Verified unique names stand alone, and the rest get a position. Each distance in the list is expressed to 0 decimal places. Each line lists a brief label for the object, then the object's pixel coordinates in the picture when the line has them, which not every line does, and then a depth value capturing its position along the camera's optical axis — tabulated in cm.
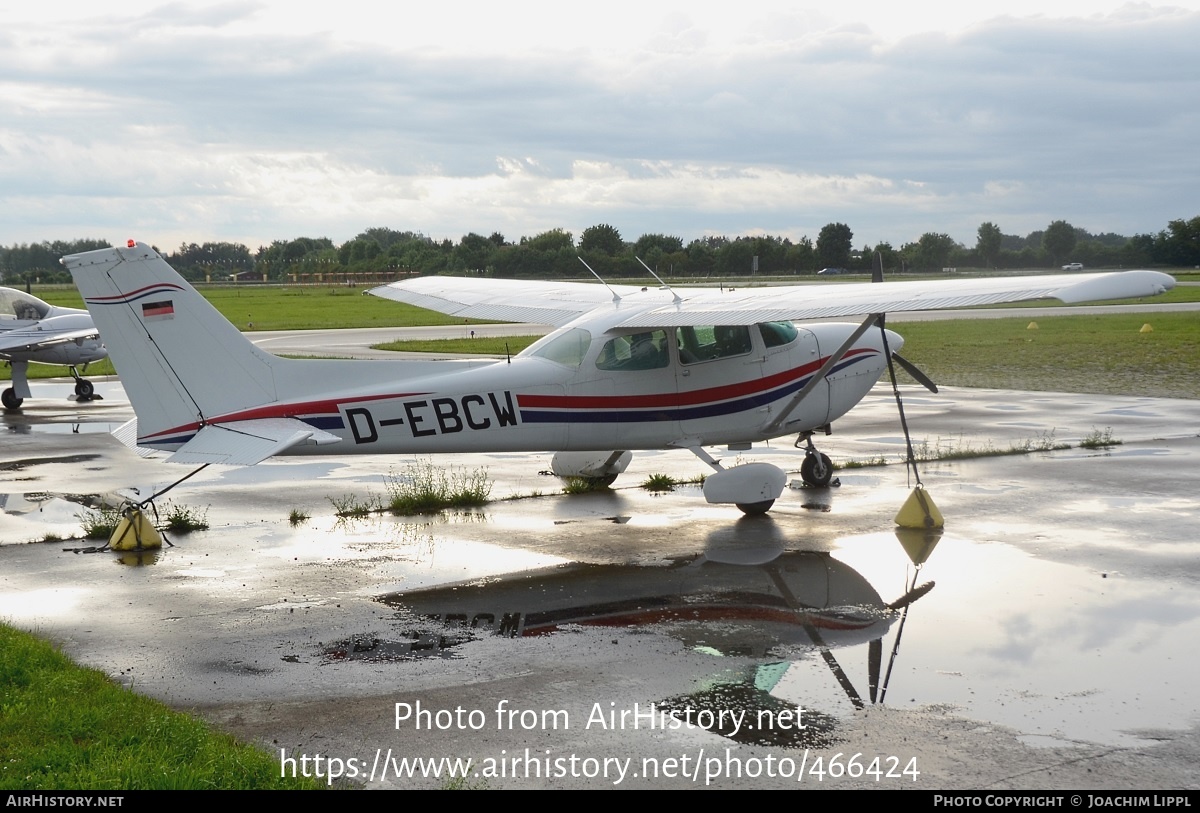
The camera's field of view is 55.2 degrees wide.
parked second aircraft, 2247
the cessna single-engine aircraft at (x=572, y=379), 935
